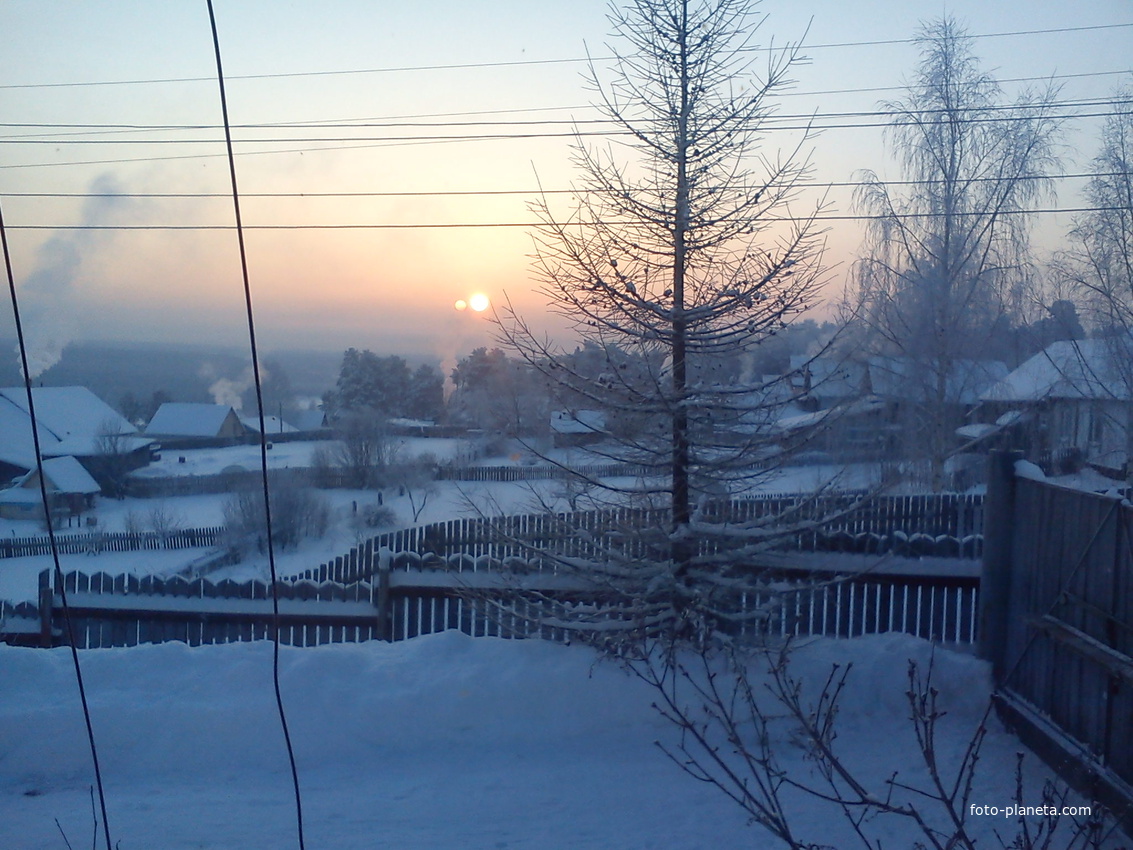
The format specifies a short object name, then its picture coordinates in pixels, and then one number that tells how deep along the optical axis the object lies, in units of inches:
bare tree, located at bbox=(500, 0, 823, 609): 226.5
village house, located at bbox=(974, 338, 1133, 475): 613.0
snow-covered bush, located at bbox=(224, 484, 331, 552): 621.9
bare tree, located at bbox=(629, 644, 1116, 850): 168.2
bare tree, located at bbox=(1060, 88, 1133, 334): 576.7
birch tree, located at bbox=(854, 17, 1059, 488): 652.1
